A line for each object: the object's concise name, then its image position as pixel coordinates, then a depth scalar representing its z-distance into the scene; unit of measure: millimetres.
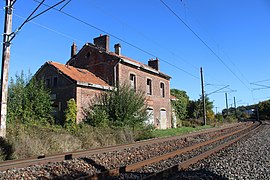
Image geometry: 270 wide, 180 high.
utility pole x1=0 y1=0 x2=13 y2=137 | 10359
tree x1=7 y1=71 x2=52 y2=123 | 15082
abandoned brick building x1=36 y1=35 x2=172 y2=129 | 20281
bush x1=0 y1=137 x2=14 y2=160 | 8978
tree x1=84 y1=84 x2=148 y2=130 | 17703
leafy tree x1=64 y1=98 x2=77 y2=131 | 17528
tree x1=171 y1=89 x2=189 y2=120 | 35903
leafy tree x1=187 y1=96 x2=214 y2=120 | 47316
